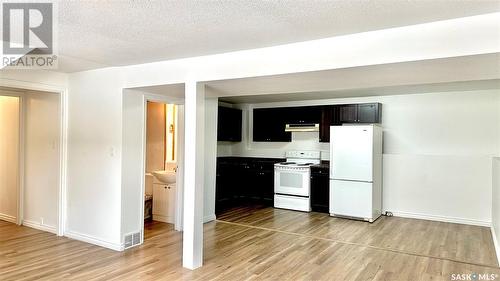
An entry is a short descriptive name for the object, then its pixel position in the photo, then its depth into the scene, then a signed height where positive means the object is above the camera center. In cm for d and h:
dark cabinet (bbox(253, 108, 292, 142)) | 729 +35
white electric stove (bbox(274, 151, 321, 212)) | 646 -89
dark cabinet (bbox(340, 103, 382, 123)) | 612 +54
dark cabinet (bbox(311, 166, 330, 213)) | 636 -95
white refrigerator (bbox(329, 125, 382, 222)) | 562 -55
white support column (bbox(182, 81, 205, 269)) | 352 -36
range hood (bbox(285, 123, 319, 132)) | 682 +28
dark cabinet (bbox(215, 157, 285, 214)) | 697 -92
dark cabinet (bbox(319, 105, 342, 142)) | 656 +42
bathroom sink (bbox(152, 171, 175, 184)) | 535 -61
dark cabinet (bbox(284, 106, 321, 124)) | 682 +56
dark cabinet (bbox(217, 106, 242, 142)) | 712 +36
